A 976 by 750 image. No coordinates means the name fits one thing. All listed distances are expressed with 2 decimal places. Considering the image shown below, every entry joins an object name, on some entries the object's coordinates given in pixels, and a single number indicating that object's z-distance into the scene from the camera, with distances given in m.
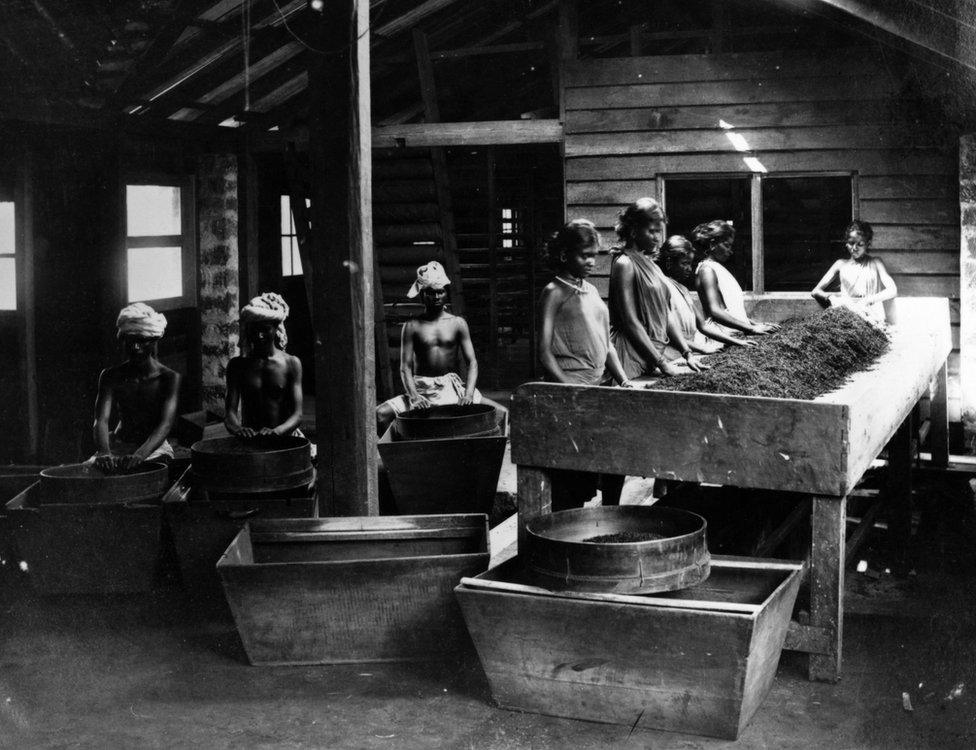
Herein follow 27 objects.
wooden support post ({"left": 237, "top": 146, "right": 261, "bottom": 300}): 11.49
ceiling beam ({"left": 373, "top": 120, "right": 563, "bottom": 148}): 10.81
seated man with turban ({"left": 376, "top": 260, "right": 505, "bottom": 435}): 7.72
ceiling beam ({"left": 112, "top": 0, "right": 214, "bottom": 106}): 8.00
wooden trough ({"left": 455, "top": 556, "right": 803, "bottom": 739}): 3.97
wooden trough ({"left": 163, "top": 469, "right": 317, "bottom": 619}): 5.52
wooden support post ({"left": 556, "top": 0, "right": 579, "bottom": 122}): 10.93
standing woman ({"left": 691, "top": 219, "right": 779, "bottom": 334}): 7.38
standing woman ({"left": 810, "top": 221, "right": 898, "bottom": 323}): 10.06
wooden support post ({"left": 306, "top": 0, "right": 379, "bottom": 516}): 5.16
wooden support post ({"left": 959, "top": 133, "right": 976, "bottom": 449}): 9.84
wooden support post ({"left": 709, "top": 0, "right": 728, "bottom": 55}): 12.05
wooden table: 4.37
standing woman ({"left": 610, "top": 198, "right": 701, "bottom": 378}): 6.20
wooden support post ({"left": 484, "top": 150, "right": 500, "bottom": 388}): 14.80
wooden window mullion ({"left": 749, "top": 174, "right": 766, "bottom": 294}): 10.42
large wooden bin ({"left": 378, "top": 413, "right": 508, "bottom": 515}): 6.38
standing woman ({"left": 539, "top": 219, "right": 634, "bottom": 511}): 5.86
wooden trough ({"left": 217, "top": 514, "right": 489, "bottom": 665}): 4.69
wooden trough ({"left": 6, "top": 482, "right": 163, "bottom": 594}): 5.64
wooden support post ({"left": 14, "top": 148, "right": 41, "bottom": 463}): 8.95
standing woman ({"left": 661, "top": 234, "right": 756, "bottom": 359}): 6.98
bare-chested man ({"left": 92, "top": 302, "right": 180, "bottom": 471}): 6.37
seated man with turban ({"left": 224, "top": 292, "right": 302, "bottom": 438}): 6.57
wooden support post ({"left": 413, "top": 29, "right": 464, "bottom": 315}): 12.05
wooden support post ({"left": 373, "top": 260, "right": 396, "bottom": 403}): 12.28
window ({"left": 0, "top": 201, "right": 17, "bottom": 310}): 8.98
